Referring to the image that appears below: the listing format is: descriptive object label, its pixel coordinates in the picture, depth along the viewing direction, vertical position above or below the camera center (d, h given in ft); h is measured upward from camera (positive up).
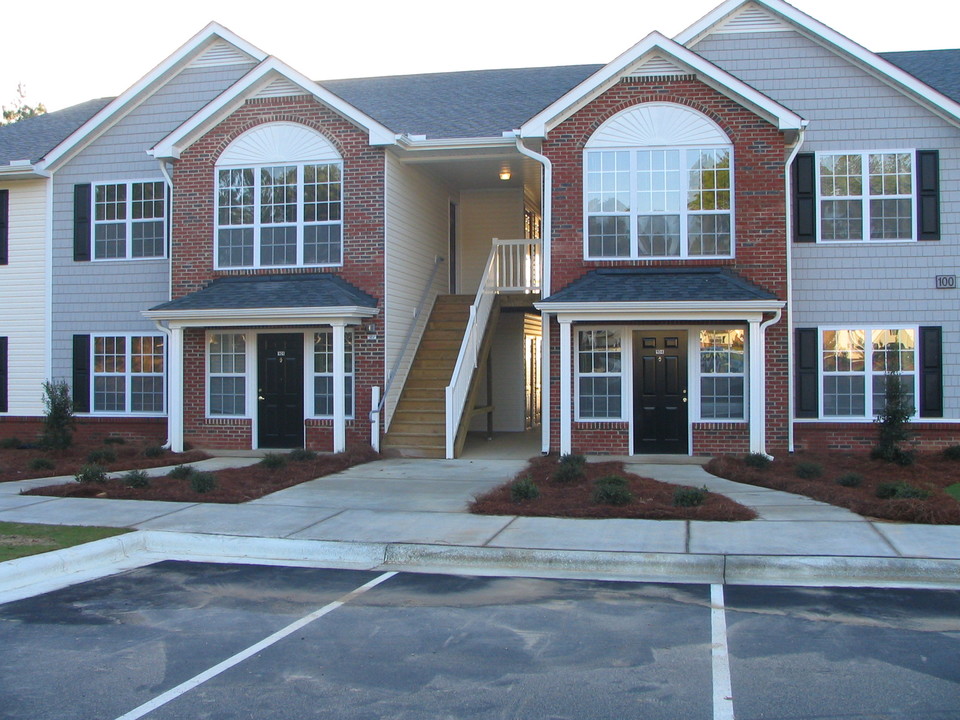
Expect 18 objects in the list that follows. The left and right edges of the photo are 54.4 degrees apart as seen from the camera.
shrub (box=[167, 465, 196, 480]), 44.39 -4.50
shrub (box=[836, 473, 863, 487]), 41.86 -4.67
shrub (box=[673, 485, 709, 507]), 35.96 -4.67
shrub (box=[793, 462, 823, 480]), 44.50 -4.51
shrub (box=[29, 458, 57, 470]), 49.34 -4.51
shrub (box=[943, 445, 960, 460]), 51.57 -4.27
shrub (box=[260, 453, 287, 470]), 48.16 -4.33
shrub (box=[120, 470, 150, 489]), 41.55 -4.54
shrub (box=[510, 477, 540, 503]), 37.96 -4.67
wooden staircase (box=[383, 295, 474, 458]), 55.30 -0.58
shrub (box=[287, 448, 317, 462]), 51.34 -4.24
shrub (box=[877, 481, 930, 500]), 35.88 -4.52
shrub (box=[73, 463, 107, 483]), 42.47 -4.40
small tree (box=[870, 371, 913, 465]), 49.14 -2.59
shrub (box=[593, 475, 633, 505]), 36.58 -4.63
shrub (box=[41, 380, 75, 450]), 57.11 -2.50
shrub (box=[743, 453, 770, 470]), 48.19 -4.38
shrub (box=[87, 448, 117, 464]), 52.34 -4.35
